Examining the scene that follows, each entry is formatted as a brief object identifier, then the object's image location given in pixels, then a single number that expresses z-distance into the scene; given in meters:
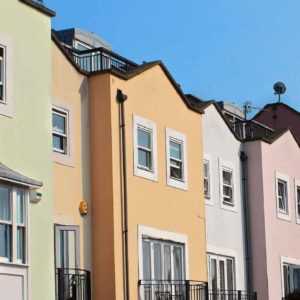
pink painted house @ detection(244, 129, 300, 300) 33.88
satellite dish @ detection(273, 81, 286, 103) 47.56
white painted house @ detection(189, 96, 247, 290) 31.95
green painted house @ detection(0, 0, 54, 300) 20.52
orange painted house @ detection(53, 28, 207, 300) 25.42
